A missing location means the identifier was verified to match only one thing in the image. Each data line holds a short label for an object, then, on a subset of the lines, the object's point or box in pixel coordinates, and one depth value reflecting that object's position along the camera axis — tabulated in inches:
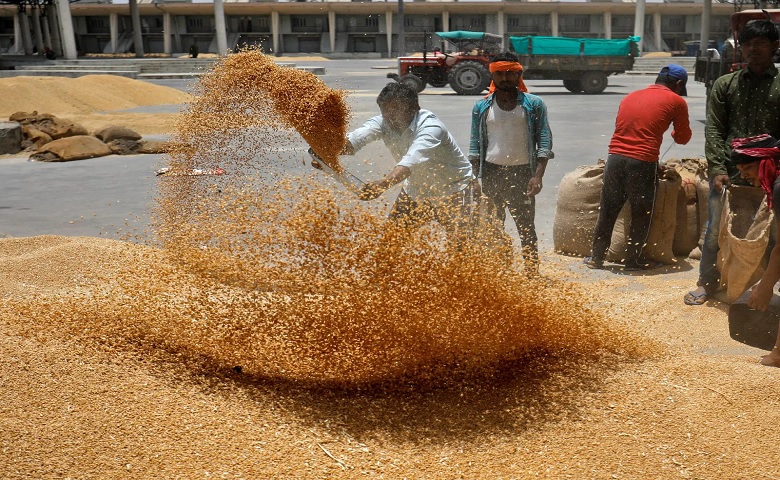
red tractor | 842.8
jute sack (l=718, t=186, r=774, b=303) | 161.9
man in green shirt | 169.7
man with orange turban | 199.2
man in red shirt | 208.8
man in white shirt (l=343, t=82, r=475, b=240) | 167.0
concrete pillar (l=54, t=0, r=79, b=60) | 1362.0
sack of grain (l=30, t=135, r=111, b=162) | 446.3
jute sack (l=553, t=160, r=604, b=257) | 230.8
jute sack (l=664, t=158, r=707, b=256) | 228.1
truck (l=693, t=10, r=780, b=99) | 534.3
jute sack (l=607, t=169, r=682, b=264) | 222.4
